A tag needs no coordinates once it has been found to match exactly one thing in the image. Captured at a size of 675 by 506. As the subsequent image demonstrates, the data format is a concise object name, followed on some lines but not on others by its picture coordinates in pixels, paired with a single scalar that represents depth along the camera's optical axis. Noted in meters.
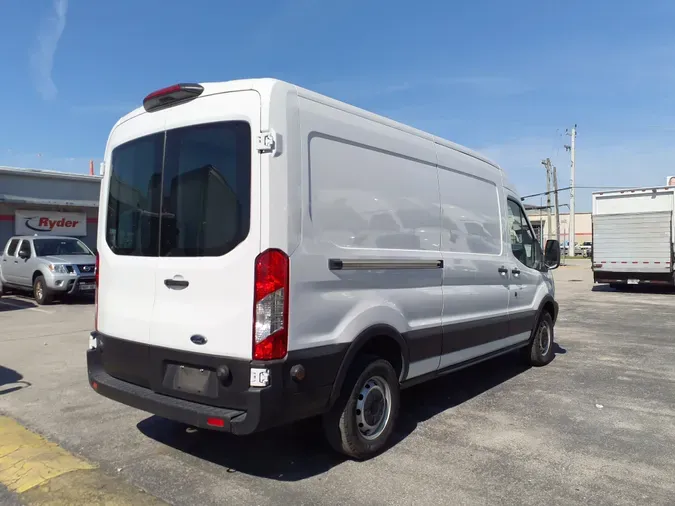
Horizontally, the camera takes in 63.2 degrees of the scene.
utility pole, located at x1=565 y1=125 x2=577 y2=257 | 42.28
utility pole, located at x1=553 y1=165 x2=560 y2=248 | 41.66
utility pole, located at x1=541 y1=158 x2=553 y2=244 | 47.71
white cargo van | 3.35
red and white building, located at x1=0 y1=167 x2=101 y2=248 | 20.41
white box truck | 17.31
